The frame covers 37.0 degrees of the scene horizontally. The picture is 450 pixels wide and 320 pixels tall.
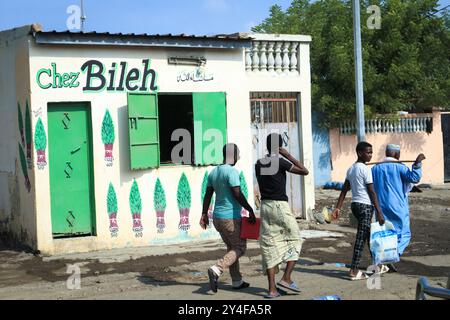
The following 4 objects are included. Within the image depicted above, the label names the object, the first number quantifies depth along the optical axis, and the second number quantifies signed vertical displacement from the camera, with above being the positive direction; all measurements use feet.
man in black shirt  23.30 -2.97
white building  32.45 +0.46
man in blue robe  27.35 -2.52
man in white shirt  25.84 -2.66
